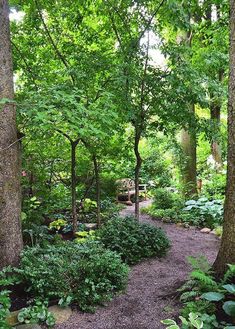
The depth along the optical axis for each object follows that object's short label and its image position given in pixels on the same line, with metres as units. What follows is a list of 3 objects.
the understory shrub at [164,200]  8.44
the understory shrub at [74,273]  3.14
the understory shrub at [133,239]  4.54
